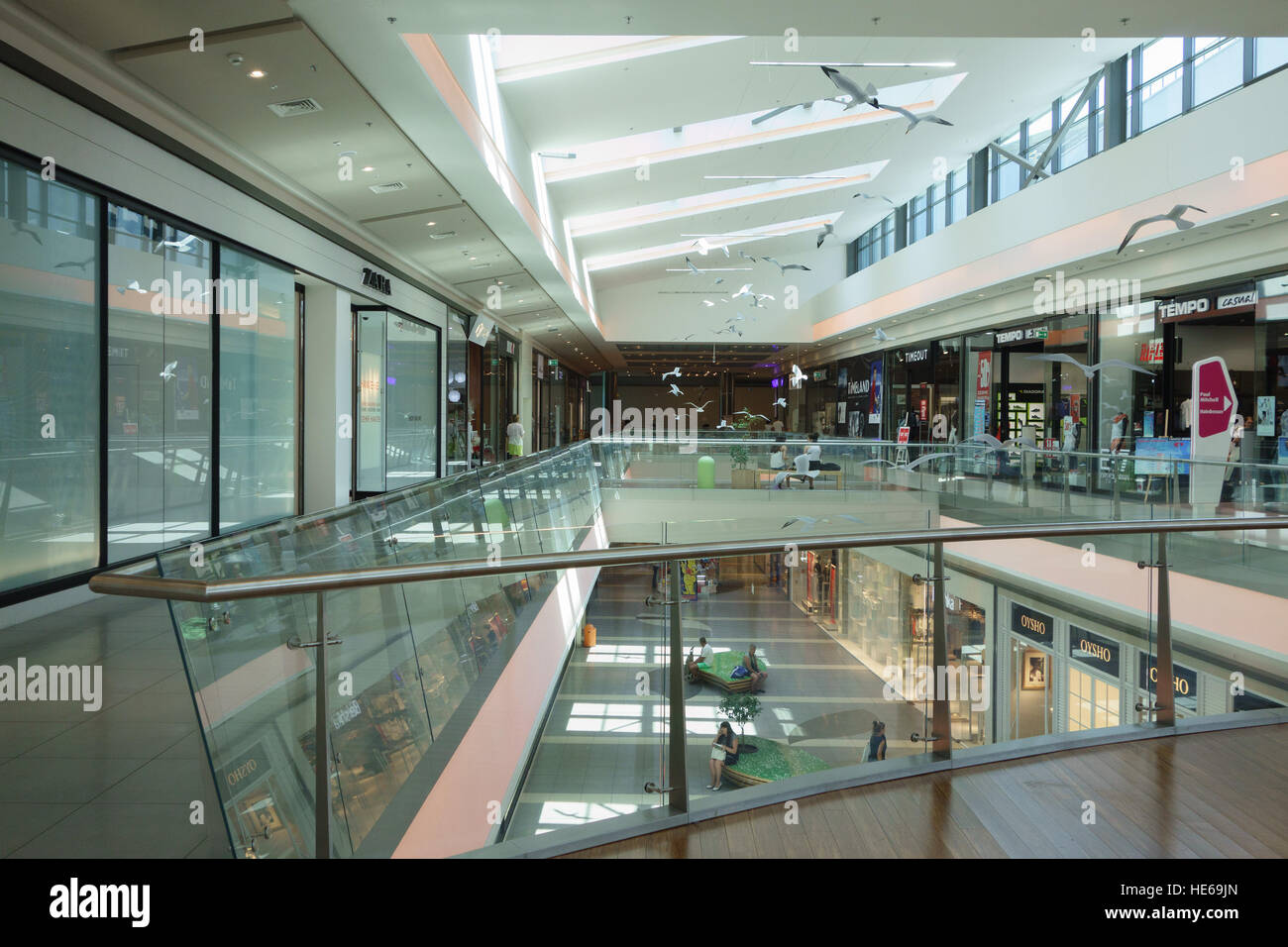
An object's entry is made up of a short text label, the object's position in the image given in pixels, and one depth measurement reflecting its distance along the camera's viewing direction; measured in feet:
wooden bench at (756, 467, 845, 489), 53.47
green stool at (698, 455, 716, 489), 57.11
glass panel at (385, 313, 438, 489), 43.16
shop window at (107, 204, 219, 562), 20.90
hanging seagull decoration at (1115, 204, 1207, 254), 31.24
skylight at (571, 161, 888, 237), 60.23
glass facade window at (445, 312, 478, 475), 53.62
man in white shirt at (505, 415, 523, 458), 62.18
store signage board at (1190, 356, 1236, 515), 35.78
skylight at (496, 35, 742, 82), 30.81
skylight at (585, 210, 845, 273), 75.87
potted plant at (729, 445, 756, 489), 57.36
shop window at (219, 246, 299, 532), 26.63
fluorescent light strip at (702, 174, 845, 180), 51.43
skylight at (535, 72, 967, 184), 44.57
